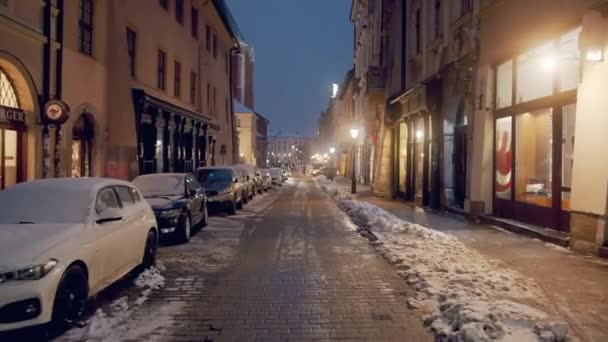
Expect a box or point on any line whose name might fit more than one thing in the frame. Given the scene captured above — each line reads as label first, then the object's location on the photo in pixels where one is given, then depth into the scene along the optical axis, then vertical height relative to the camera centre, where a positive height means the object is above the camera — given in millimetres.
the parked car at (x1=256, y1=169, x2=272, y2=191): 35819 -723
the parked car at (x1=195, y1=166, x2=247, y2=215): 19062 -682
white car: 5352 -882
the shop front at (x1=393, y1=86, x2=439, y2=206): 19922 +874
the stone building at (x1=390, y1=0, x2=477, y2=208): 16734 +2450
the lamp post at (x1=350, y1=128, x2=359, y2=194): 30203 +1408
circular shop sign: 13633 +1288
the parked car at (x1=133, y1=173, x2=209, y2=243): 12000 -774
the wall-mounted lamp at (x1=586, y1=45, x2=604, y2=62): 9539 +2058
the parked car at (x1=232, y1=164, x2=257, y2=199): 24973 -424
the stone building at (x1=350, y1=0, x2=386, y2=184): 29375 +5332
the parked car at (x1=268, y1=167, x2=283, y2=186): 47094 -588
